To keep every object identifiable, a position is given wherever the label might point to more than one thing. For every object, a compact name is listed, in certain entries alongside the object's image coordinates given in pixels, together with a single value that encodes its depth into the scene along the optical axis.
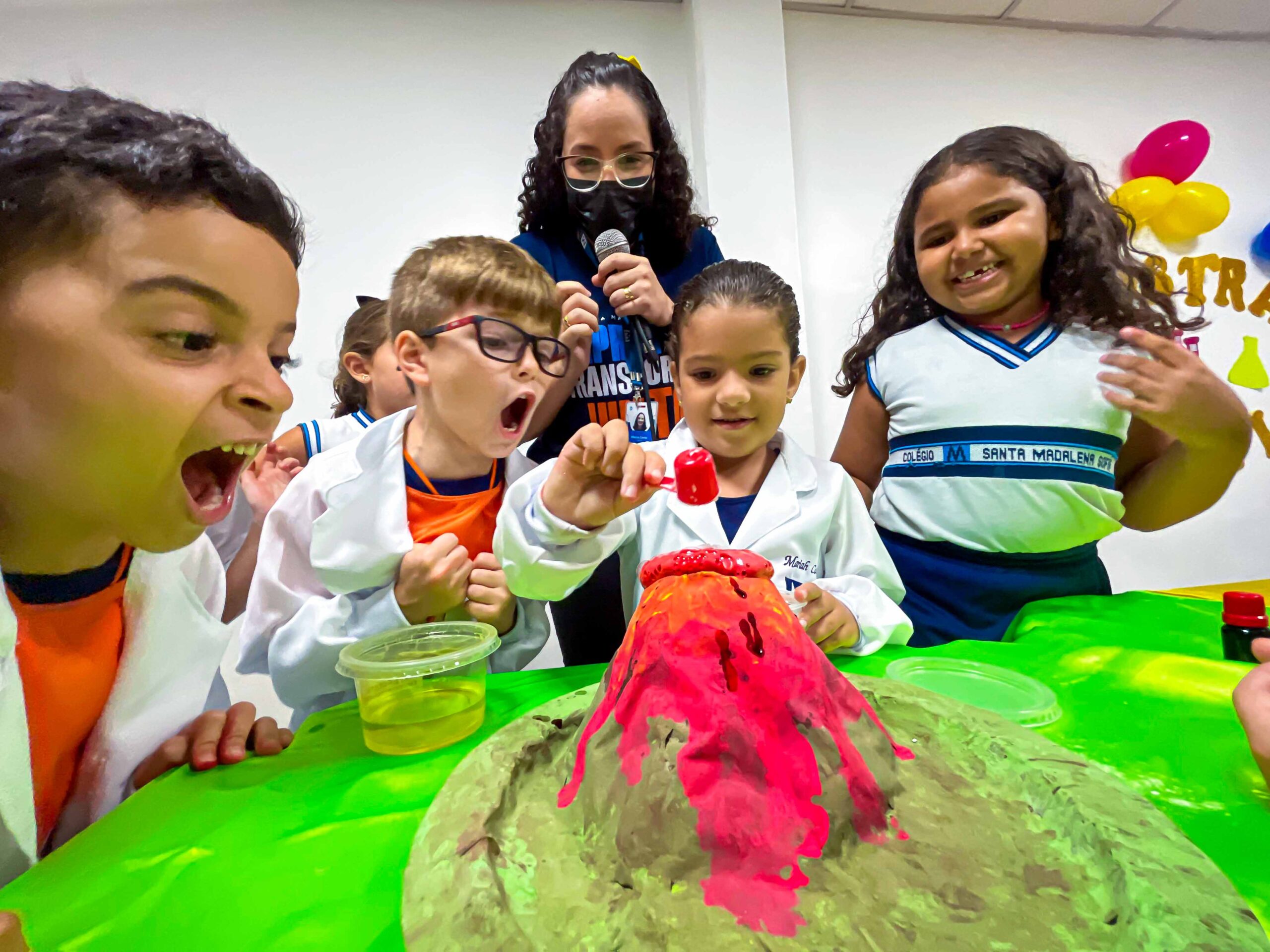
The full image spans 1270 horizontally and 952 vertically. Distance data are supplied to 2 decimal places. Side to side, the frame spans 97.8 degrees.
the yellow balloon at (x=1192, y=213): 1.59
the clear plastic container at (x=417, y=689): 0.56
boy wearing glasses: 0.71
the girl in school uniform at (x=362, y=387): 0.96
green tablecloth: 0.36
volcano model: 0.29
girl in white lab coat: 0.69
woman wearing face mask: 0.86
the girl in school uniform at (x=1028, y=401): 0.87
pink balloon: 1.57
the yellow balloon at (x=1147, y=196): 1.60
